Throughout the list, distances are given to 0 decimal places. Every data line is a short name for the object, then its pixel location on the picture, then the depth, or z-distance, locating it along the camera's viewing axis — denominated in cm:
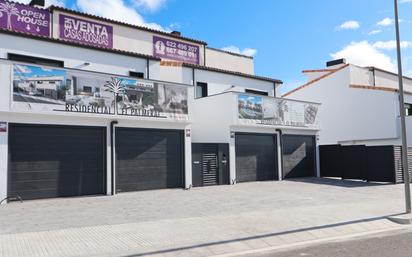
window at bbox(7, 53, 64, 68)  1620
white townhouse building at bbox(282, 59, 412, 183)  2136
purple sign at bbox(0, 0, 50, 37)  1903
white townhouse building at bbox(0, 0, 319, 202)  1361
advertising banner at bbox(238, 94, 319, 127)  2016
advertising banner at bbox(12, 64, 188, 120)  1343
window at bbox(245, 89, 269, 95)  2459
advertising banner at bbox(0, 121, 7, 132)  1302
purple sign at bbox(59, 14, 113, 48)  2053
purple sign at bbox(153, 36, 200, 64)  2434
